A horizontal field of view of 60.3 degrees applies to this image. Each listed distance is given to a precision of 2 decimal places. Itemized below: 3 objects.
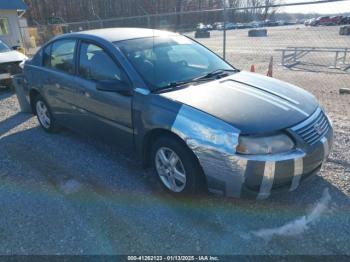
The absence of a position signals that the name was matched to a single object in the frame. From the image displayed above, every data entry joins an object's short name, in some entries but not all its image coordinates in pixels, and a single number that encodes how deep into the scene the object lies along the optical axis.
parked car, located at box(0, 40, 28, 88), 8.27
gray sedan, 2.57
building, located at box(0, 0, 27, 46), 20.52
